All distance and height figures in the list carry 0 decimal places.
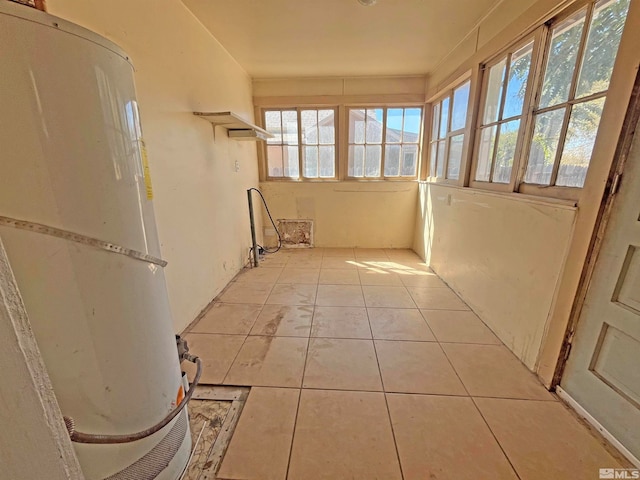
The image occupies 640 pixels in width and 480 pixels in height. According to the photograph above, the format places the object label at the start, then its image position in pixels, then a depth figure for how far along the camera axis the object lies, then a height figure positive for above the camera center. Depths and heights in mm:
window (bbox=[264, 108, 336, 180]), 3896 +443
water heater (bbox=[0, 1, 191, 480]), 601 -143
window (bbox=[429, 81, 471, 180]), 2781 +460
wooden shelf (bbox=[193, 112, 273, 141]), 2230 +462
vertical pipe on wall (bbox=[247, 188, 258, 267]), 3316 -707
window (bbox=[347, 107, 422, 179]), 3836 +451
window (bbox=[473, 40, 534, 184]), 1882 +451
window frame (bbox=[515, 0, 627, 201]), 1394 +383
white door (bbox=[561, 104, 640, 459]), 1107 -687
